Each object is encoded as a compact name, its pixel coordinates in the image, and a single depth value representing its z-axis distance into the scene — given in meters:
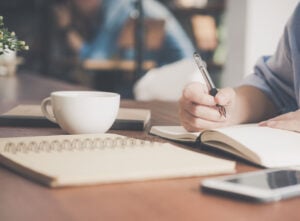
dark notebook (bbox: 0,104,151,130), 1.08
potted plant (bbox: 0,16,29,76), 0.89
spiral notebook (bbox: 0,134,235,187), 0.71
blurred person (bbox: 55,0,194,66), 3.71
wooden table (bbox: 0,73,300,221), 0.62
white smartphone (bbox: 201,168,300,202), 0.66
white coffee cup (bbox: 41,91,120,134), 0.95
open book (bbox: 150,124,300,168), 0.81
